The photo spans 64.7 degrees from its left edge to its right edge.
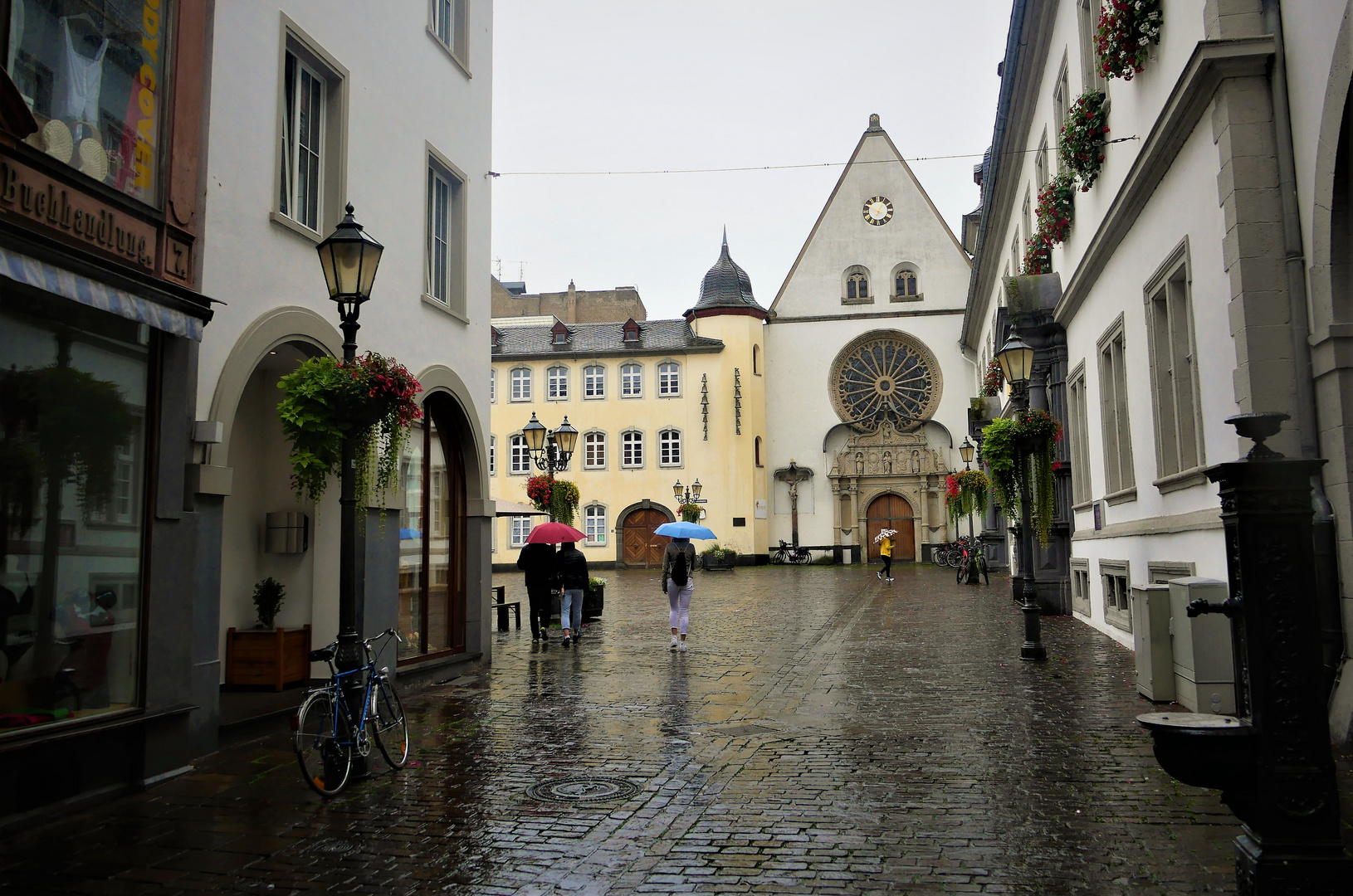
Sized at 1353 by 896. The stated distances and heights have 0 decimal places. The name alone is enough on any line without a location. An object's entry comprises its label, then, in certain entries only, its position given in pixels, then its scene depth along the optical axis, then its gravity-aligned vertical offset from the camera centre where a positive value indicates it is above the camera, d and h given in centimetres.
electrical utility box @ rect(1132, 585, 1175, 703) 941 -81
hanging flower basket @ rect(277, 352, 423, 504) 779 +116
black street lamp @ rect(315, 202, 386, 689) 754 +188
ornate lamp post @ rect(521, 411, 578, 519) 1961 +223
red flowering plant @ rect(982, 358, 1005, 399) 2717 +467
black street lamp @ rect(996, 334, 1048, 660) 1262 +104
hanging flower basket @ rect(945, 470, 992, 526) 3284 +205
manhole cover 671 -146
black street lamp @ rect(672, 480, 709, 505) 4722 +303
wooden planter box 1043 -86
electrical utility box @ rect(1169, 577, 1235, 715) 852 -84
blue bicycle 684 -109
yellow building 4828 +670
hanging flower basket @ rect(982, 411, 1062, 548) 1395 +133
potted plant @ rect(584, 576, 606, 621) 1981 -70
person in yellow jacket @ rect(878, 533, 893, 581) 3272 +13
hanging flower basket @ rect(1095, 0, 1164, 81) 1097 +542
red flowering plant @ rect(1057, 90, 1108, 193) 1419 +569
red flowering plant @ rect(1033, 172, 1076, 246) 1695 +562
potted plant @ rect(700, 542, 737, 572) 4428 +9
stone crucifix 4884 +375
